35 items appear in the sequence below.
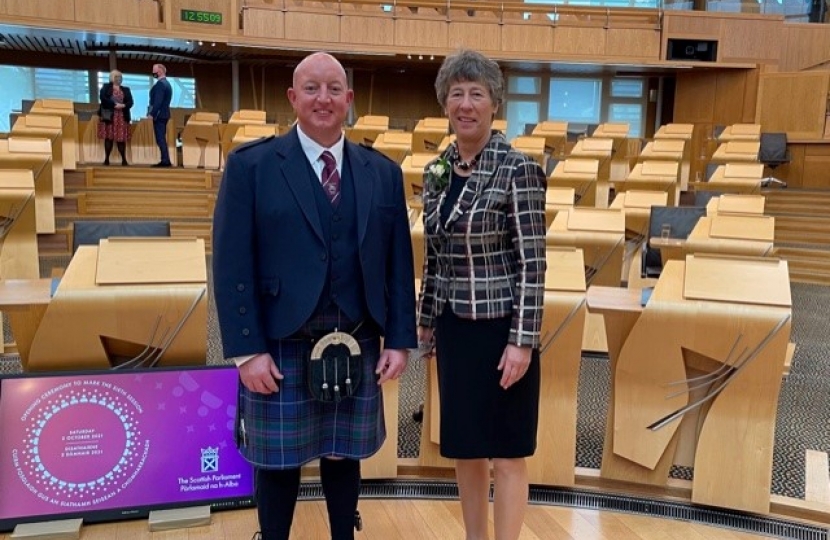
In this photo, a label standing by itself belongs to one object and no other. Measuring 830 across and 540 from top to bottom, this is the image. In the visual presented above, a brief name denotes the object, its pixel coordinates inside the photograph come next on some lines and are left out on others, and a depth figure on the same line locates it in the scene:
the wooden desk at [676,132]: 9.45
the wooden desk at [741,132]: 9.53
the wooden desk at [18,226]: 4.31
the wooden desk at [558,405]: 2.43
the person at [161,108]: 8.41
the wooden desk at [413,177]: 5.66
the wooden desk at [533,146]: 7.50
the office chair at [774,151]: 9.61
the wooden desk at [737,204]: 4.71
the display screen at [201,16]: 10.17
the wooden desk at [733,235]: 3.76
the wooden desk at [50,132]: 6.60
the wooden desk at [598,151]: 7.24
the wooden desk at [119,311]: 2.17
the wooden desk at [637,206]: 4.84
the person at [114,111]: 8.39
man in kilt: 1.45
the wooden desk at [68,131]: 7.54
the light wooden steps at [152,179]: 7.70
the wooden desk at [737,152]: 7.94
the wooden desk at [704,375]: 2.24
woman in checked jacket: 1.61
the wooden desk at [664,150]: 7.51
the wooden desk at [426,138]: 8.45
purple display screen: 2.06
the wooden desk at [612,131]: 9.45
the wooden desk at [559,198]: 4.73
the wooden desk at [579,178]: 5.98
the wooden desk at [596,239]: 3.93
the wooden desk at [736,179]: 6.20
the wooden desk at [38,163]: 5.38
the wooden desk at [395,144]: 7.14
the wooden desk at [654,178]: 6.07
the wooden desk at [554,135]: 9.02
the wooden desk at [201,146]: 9.02
